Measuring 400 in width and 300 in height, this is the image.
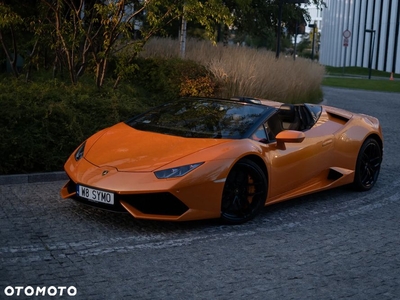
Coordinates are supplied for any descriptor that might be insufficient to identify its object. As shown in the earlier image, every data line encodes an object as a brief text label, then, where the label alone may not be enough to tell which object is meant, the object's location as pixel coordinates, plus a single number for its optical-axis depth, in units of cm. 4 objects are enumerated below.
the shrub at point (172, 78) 1423
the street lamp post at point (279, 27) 1961
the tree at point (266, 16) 2655
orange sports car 630
